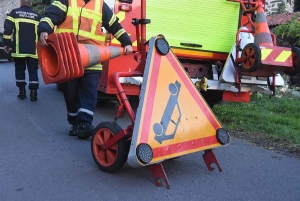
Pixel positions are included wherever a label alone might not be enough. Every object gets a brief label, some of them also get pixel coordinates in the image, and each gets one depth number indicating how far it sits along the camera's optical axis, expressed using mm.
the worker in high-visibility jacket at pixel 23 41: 6793
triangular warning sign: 2912
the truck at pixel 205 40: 5164
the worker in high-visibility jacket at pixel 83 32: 3914
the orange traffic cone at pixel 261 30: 5156
